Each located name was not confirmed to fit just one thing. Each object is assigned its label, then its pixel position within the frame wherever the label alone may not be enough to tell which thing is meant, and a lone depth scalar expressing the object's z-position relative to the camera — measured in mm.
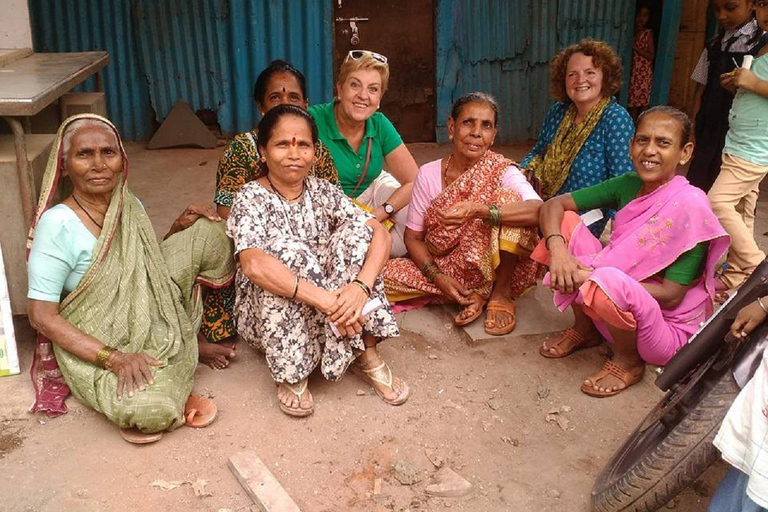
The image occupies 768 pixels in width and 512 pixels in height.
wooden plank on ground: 2451
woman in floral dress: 2910
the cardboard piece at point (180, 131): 7117
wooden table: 2891
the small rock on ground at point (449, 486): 2594
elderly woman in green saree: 2799
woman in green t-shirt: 3859
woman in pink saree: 2877
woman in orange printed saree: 3547
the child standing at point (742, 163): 3887
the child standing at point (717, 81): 4480
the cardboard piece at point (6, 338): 3115
